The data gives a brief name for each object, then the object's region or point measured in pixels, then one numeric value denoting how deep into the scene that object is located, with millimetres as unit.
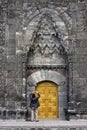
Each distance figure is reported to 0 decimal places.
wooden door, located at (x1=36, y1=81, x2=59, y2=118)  23766
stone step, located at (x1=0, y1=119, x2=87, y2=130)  19469
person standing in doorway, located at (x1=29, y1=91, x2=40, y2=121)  22344
